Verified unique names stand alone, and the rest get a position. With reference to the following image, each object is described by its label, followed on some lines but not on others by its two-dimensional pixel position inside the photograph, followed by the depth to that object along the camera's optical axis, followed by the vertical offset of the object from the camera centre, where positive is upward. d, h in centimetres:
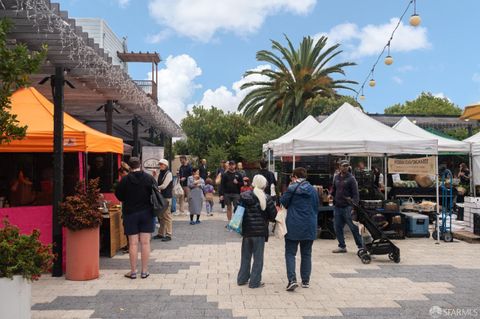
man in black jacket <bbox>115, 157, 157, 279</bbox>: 691 -58
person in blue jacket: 642 -73
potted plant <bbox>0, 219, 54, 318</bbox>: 435 -89
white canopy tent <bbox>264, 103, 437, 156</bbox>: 1081 +61
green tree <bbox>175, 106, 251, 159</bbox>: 4406 +339
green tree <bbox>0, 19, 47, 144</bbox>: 436 +92
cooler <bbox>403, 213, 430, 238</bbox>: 1129 -137
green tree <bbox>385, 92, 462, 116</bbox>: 5162 +695
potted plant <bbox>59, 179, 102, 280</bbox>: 682 -92
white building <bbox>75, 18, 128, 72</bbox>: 3131 +924
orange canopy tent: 736 +61
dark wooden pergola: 593 +181
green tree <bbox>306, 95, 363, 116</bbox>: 3145 +422
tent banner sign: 1107 +5
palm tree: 3133 +585
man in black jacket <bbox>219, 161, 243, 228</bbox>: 1273 -43
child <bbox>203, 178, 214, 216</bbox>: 1616 -92
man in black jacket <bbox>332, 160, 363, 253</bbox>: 891 -63
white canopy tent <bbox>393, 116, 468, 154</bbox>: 1276 +61
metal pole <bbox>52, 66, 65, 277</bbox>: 721 -9
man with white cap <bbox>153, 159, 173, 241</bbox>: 1056 -102
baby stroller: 817 -133
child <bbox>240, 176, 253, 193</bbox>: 1230 -39
